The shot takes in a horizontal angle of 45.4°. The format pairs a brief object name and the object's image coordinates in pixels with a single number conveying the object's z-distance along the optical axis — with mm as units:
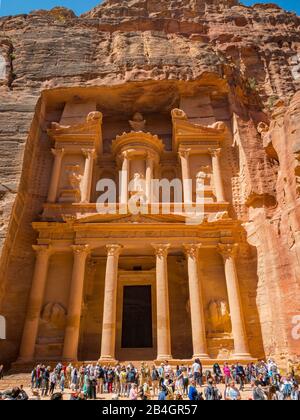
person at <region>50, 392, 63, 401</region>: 7663
